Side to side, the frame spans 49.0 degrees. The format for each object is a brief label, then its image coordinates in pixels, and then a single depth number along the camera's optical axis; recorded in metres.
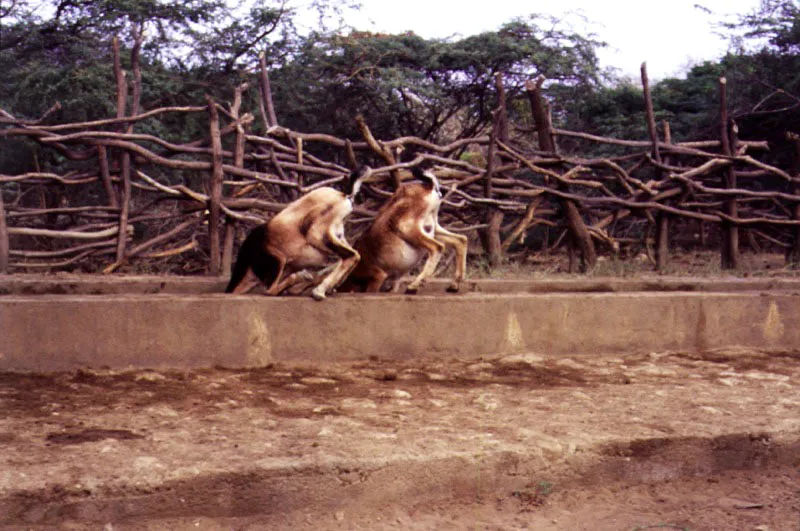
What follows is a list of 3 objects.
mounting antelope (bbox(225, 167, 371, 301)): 5.73
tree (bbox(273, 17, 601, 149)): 14.16
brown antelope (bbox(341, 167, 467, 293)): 5.96
